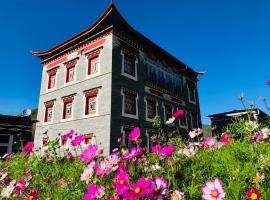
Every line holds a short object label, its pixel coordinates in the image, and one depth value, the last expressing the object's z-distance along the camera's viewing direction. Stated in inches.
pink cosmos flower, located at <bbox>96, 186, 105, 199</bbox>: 63.5
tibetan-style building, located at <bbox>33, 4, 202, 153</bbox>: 523.5
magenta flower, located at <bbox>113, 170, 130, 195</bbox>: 54.0
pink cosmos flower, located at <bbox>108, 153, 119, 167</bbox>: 81.4
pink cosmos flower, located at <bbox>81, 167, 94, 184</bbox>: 77.4
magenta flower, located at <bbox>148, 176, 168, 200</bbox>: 55.5
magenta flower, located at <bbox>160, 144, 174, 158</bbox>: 75.7
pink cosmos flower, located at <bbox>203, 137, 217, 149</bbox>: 109.1
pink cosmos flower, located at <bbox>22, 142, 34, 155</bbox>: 132.8
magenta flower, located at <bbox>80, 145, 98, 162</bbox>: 87.0
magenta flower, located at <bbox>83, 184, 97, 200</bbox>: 59.5
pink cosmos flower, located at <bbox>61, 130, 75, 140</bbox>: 115.9
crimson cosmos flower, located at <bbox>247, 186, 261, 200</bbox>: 52.2
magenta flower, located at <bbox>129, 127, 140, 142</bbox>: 92.7
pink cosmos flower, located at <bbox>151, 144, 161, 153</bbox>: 88.1
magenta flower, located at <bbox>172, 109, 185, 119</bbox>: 114.6
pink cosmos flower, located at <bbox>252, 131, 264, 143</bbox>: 89.4
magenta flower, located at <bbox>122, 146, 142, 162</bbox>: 86.2
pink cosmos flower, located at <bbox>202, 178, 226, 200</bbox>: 57.2
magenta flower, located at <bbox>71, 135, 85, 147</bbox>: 101.7
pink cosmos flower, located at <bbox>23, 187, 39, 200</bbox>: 74.0
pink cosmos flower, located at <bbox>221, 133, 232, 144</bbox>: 113.8
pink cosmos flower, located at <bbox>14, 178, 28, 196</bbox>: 82.3
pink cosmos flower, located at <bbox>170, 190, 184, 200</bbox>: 60.9
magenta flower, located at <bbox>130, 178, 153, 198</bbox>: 51.2
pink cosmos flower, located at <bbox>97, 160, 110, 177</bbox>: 73.1
